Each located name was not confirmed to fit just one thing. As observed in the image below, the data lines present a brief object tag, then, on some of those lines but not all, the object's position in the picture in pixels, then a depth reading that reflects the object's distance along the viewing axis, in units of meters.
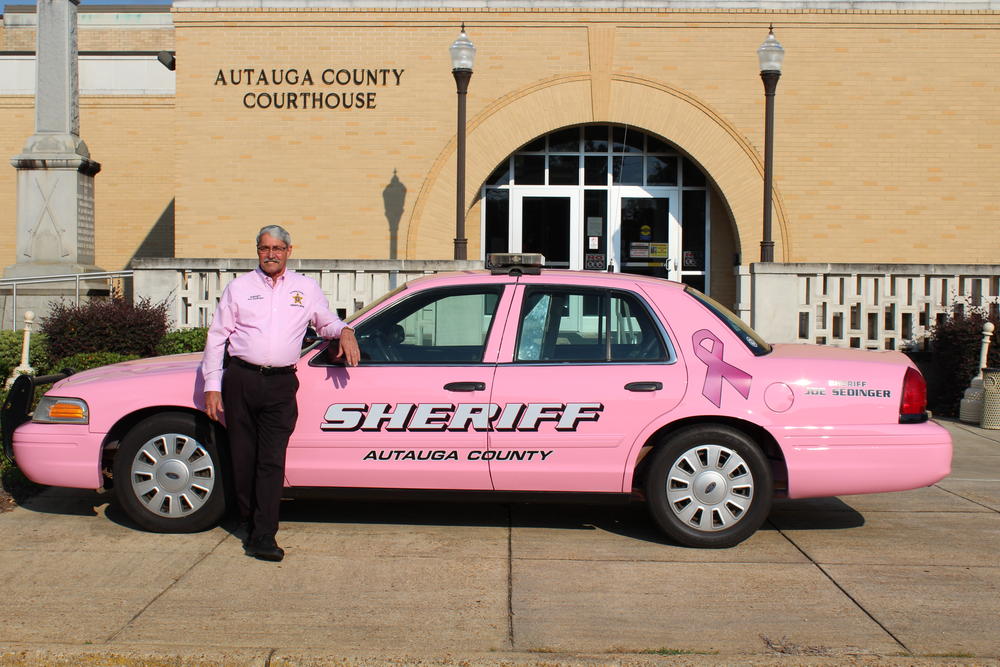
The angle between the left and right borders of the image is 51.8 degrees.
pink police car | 6.02
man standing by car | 5.78
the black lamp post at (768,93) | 12.84
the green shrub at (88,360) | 10.05
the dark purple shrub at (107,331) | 11.94
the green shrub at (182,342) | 11.72
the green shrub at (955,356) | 11.78
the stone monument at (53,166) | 15.80
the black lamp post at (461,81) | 12.89
